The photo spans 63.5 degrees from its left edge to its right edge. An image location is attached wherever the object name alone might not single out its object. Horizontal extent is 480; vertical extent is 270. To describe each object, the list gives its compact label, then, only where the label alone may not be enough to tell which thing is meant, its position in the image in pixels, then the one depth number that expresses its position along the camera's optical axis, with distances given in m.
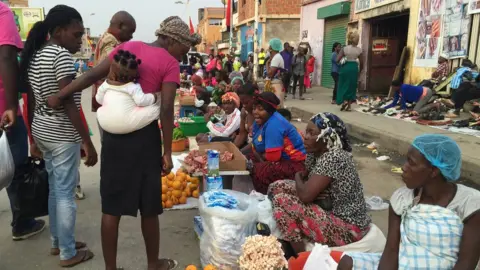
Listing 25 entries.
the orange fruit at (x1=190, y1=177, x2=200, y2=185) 4.49
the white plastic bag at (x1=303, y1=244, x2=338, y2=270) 2.28
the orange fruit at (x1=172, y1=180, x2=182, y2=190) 4.24
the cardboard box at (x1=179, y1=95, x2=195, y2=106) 8.16
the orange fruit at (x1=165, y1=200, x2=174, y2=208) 4.09
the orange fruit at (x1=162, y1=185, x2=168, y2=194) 4.19
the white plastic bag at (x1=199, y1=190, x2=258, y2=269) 2.74
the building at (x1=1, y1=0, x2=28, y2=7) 36.71
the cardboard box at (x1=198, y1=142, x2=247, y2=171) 3.79
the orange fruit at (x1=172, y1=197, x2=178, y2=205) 4.17
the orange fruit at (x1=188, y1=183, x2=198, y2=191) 4.45
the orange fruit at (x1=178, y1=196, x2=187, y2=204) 4.20
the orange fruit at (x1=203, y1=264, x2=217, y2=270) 2.66
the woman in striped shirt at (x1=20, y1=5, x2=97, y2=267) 2.68
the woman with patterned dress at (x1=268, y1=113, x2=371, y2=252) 2.66
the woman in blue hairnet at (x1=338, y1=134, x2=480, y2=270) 1.81
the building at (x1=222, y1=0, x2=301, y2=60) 23.62
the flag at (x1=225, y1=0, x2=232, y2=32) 25.25
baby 2.39
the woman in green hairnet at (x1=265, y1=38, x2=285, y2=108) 9.49
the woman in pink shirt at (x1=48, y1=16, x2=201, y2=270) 2.50
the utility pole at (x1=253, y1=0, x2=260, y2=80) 16.91
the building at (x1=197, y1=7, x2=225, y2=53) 57.60
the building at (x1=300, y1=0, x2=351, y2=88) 14.69
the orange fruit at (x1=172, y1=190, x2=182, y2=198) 4.19
